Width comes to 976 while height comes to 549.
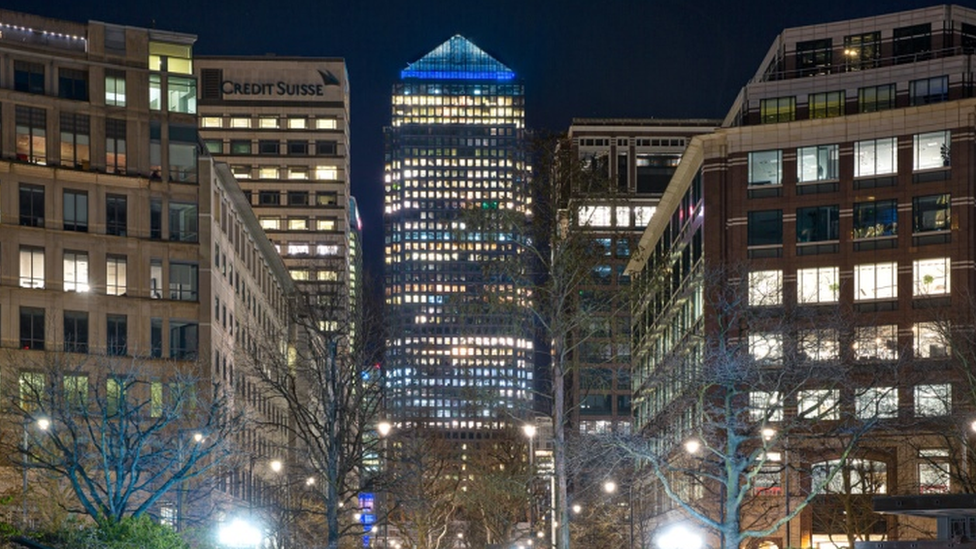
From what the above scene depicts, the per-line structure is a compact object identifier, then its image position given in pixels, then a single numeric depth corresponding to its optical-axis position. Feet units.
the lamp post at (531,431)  151.60
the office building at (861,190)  282.77
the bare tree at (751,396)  127.03
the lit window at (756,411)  246.60
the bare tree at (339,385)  165.58
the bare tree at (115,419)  111.96
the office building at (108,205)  288.10
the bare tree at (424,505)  269.93
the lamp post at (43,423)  149.64
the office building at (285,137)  627.05
